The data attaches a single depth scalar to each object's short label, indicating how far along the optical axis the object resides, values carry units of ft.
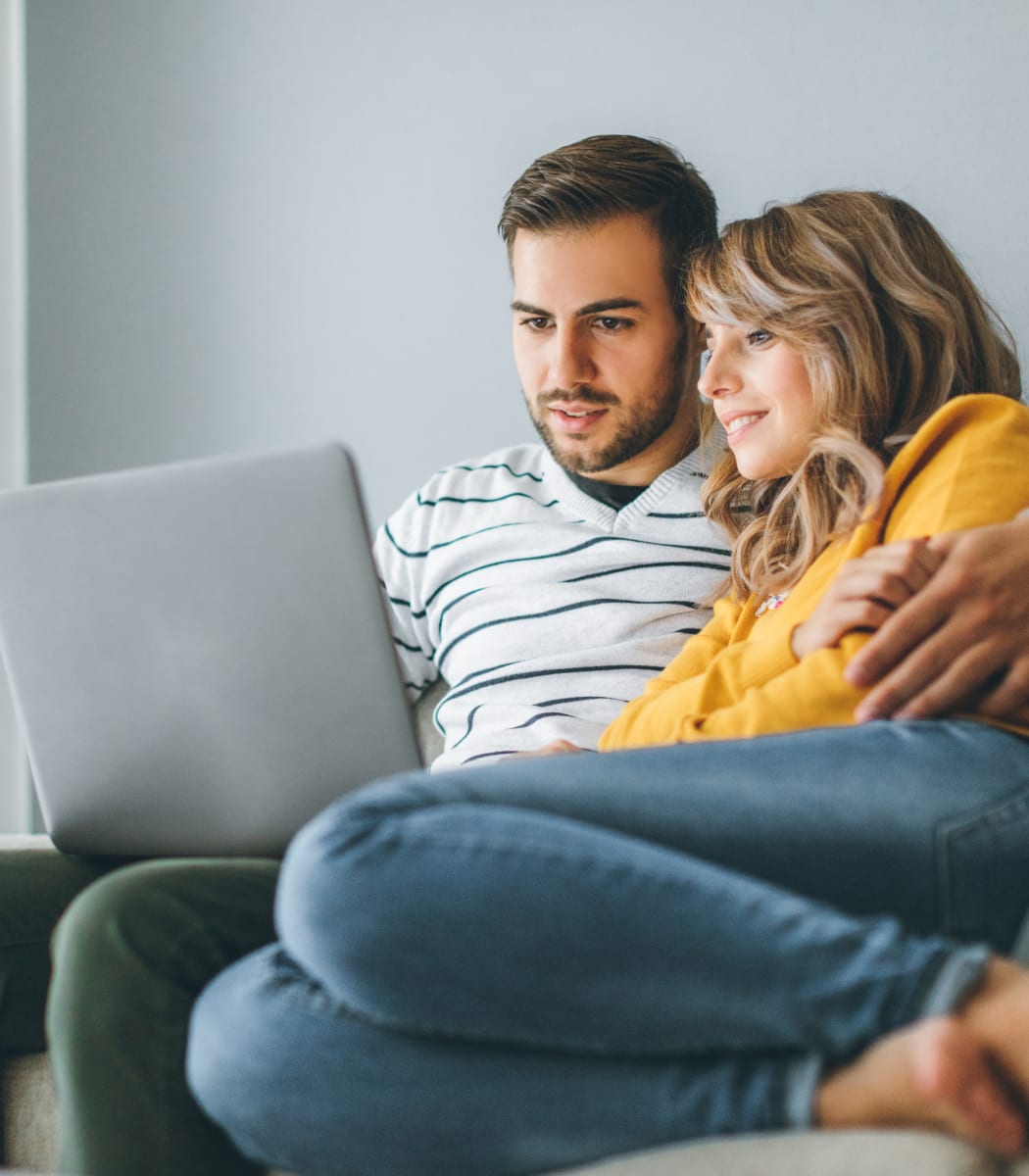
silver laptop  3.23
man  4.50
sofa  2.12
